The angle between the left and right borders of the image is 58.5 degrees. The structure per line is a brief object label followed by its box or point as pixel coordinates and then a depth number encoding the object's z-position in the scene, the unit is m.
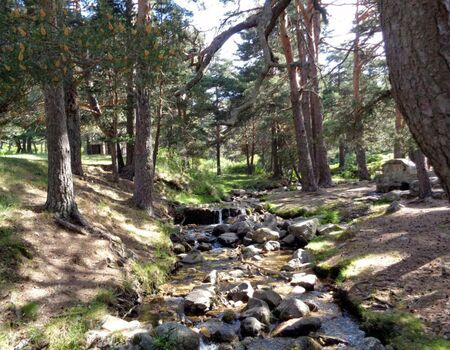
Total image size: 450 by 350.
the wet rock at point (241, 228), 12.93
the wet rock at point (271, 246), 10.93
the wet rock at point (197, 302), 6.85
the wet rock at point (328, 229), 11.21
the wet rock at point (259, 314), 6.18
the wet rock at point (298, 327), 5.73
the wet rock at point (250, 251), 10.41
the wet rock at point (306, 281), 7.57
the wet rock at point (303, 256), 9.31
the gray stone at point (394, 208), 11.18
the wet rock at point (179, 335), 5.23
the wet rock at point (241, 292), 7.31
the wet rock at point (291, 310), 6.26
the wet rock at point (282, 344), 5.21
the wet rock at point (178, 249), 10.99
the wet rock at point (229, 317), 6.39
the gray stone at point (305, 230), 11.14
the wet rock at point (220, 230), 13.62
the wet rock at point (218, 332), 5.71
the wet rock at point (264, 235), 11.83
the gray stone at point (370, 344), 4.95
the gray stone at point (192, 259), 10.13
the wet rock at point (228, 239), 12.32
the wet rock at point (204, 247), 11.73
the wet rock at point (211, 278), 8.27
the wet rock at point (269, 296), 6.86
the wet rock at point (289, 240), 11.34
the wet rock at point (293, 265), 8.94
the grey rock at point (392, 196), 13.57
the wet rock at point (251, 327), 5.82
